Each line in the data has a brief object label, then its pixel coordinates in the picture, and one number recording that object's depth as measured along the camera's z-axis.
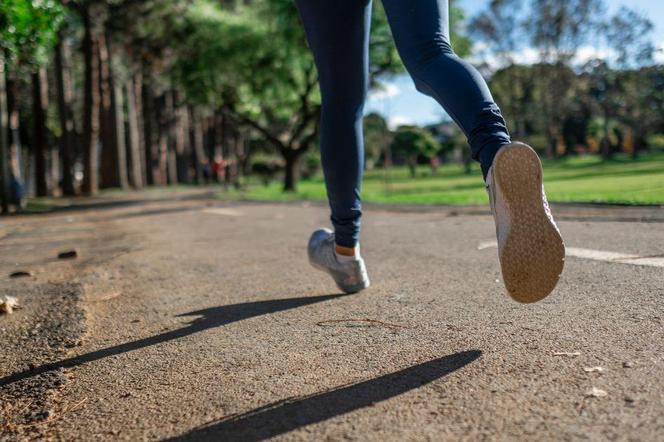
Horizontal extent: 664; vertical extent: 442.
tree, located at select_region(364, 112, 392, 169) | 67.21
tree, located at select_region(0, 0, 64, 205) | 9.98
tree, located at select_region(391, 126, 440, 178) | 50.01
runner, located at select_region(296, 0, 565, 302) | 1.61
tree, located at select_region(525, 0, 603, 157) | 46.41
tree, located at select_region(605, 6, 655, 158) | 46.22
